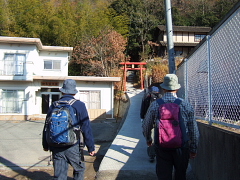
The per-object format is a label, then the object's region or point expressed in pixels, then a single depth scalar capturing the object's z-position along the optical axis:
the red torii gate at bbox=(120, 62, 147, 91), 22.64
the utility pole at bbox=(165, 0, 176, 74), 6.77
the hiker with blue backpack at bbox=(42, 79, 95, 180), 3.08
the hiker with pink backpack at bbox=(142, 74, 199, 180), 2.72
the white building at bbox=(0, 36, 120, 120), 18.14
